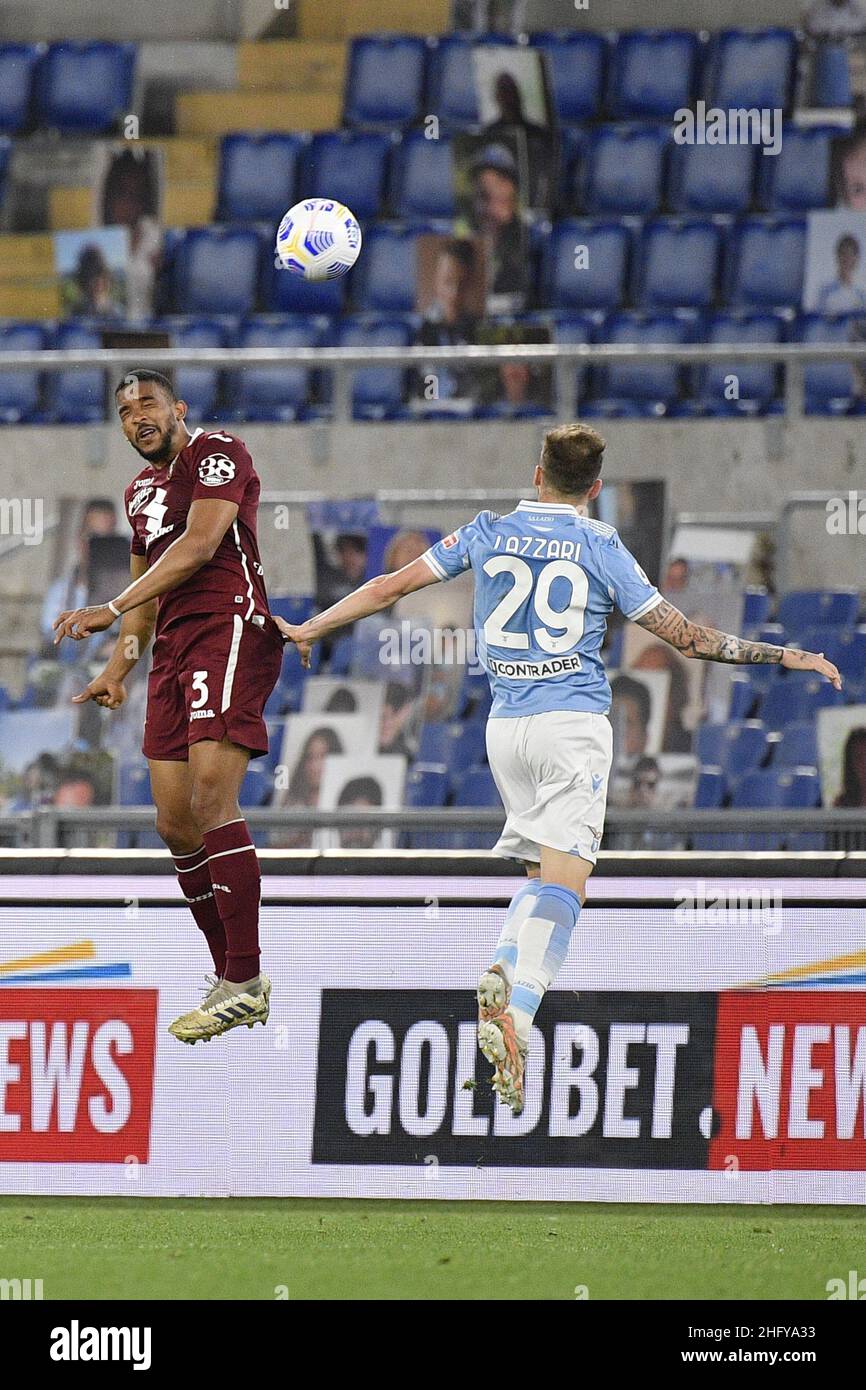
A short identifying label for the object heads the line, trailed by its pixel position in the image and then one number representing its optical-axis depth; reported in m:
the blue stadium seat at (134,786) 9.52
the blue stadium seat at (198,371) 12.30
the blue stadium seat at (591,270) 12.40
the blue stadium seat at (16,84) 14.09
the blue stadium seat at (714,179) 12.84
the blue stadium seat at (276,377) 12.31
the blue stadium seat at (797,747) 9.54
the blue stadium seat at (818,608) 9.88
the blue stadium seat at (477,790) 9.42
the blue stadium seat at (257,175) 13.30
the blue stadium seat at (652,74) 13.27
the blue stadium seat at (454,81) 13.16
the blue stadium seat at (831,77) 12.85
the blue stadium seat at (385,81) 13.47
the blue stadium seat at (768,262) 12.28
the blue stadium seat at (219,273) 12.97
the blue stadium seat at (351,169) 13.04
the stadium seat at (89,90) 13.97
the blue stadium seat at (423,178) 12.86
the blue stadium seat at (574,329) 11.94
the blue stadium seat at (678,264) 12.41
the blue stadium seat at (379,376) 12.04
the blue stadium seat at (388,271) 12.49
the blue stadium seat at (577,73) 13.34
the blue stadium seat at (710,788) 9.41
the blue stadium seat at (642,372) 11.89
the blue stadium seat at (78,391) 12.21
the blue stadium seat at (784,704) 9.73
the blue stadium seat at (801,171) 12.65
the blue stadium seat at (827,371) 11.73
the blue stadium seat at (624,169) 12.88
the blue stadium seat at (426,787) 9.48
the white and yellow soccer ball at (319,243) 6.01
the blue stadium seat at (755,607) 9.72
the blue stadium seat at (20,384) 12.52
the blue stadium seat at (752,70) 12.92
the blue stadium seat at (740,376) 11.63
